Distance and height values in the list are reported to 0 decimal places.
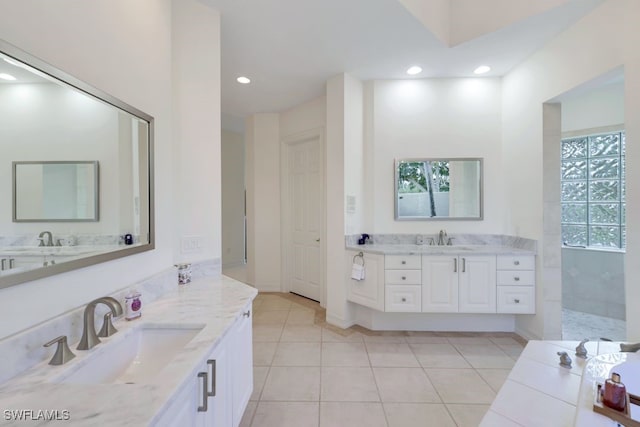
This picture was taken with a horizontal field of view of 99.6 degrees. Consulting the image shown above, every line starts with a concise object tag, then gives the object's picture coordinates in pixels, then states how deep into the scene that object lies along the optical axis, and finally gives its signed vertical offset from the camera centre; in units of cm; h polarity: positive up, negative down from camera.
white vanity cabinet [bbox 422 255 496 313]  272 -74
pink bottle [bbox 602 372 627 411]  73 -51
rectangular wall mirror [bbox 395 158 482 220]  314 +26
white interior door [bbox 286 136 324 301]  387 -11
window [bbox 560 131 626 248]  352 +28
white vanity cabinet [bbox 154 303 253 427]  89 -72
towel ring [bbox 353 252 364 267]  293 -49
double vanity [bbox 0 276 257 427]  71 -51
